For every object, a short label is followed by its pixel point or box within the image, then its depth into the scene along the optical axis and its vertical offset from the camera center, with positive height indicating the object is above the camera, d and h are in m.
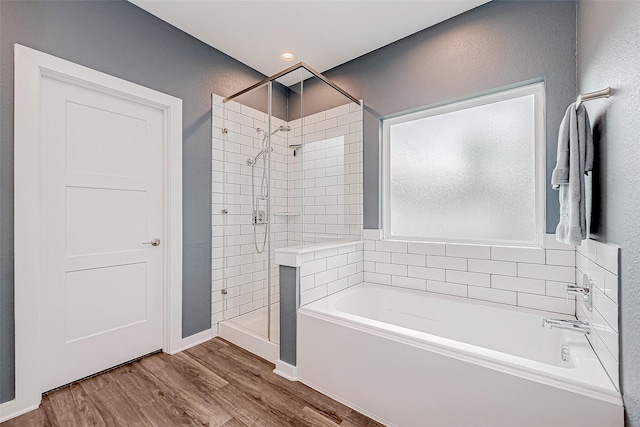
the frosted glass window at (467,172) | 2.08 +0.35
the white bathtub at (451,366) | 1.16 -0.81
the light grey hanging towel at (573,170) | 1.32 +0.21
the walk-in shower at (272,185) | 2.46 +0.27
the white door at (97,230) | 1.83 -0.12
